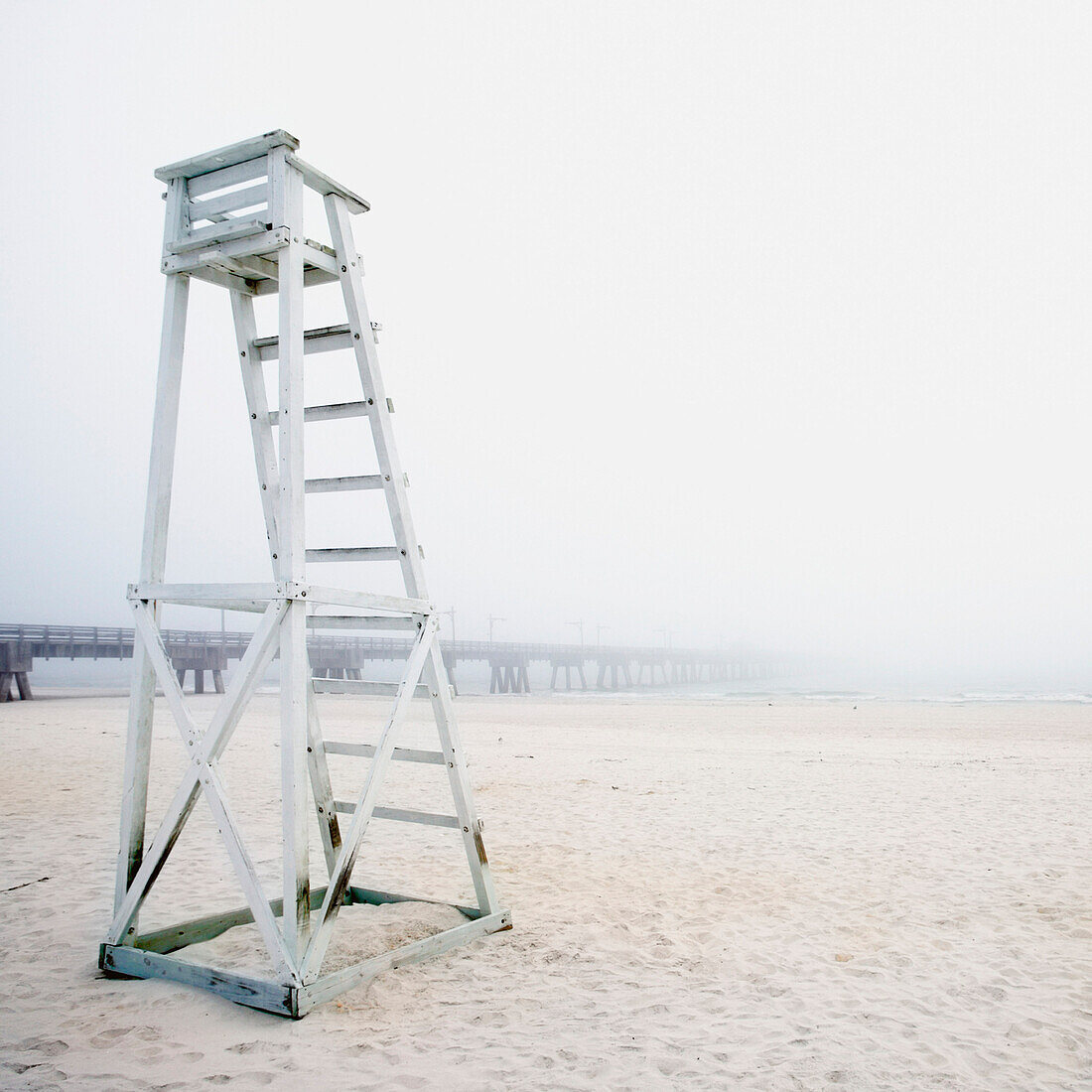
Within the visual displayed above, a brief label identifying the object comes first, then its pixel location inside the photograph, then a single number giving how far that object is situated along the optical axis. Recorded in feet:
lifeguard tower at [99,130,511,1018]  11.77
